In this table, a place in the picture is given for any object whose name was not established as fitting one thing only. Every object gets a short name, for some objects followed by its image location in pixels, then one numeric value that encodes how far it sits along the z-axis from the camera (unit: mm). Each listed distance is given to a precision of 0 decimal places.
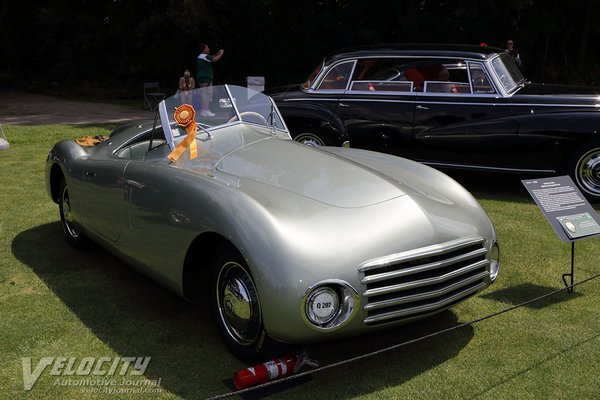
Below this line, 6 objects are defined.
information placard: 4371
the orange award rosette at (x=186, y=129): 4328
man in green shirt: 13945
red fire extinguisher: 3189
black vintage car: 7090
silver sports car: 3152
